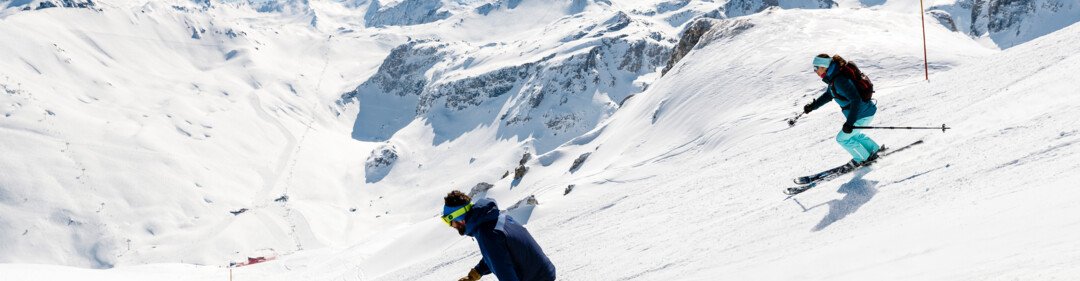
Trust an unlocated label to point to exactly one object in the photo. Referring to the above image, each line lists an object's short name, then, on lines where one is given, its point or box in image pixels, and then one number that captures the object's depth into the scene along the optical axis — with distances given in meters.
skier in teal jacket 10.51
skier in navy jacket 6.42
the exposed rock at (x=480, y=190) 59.22
